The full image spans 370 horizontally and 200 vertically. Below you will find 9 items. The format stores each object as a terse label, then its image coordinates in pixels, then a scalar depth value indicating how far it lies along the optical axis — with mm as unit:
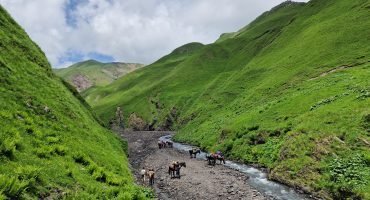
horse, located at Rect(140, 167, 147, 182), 38094
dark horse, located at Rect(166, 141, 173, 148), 74638
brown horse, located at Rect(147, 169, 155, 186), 36219
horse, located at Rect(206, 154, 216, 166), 48906
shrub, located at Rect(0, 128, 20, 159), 18250
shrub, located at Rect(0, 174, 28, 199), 14594
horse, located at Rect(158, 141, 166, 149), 71812
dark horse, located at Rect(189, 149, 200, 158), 57875
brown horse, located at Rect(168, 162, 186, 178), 41194
